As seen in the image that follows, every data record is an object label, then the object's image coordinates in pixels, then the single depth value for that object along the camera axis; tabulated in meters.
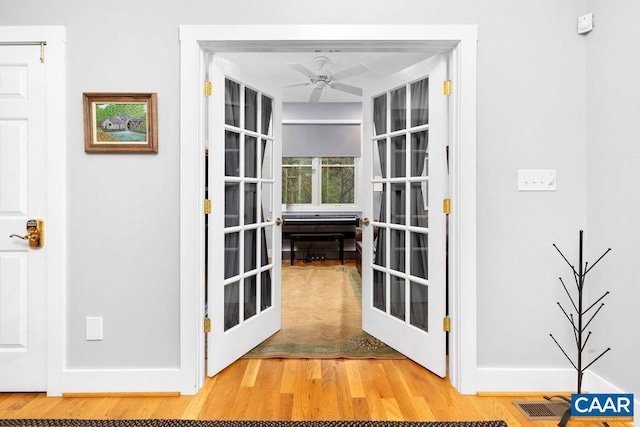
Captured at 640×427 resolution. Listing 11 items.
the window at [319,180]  6.84
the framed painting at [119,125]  2.09
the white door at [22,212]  2.09
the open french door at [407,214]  2.30
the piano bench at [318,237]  6.27
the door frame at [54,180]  2.07
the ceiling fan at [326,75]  4.28
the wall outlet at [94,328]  2.12
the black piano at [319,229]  6.24
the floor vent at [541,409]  1.91
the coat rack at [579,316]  1.91
